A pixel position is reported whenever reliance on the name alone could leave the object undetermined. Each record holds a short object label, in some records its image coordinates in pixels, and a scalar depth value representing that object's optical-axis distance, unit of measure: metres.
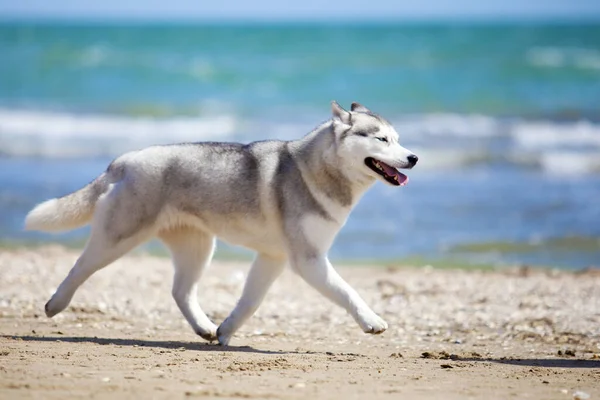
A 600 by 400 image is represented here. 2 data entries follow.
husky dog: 13.62
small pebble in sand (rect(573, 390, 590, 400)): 11.04
